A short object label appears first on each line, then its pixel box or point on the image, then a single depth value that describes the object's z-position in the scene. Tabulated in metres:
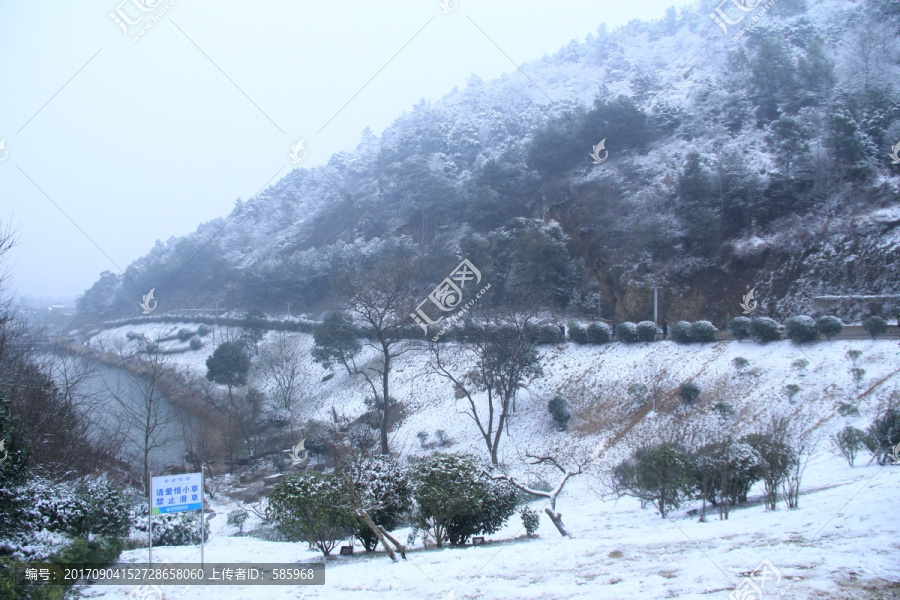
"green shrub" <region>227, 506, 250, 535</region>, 14.47
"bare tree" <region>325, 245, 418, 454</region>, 21.00
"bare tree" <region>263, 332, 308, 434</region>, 28.17
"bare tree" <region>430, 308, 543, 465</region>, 19.50
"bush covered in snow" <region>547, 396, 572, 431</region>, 20.86
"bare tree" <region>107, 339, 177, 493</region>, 27.73
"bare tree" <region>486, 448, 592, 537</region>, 17.97
